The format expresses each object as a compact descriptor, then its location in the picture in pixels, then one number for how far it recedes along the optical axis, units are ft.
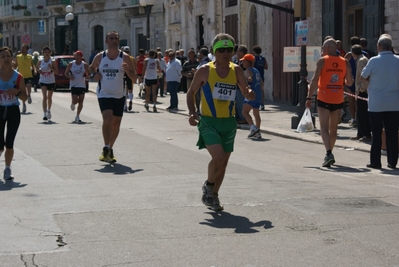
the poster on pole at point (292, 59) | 63.62
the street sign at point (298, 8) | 60.85
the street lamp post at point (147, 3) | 113.40
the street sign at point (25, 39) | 160.97
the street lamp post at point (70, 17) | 168.86
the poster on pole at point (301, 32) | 59.88
